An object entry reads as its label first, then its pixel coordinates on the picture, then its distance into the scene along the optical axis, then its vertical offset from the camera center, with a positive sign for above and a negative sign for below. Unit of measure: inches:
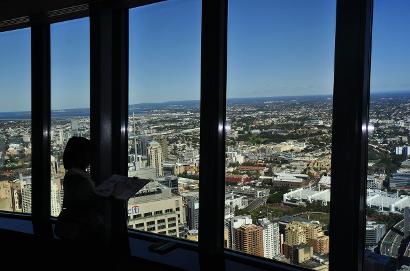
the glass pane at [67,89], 139.1 +4.6
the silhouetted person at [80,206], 90.8 -26.5
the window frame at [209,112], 81.7 -2.8
